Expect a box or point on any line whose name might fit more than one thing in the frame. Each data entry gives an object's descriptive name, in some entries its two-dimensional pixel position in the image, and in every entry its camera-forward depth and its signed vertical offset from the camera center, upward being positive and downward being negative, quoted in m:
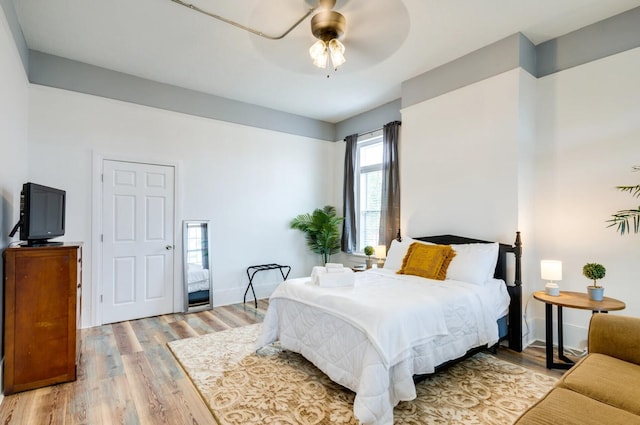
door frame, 3.87 -0.29
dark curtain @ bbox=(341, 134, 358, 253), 5.64 +0.33
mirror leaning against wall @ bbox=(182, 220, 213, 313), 4.52 -0.71
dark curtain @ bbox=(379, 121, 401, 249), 4.77 +0.45
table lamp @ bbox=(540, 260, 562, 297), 2.84 -0.51
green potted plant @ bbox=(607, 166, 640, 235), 2.81 -0.01
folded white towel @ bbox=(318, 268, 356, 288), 2.80 -0.55
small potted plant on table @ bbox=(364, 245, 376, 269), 4.70 -0.52
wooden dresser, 2.38 -0.76
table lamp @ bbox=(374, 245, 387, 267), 4.58 -0.52
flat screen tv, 2.45 +0.01
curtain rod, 5.18 +1.41
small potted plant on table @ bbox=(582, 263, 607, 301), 2.64 -0.49
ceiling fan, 2.59 +1.54
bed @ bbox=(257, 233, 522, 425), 1.99 -0.79
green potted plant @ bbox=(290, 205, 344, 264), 5.58 -0.23
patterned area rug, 2.09 -1.29
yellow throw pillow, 3.17 -0.45
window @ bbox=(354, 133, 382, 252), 5.38 +0.45
